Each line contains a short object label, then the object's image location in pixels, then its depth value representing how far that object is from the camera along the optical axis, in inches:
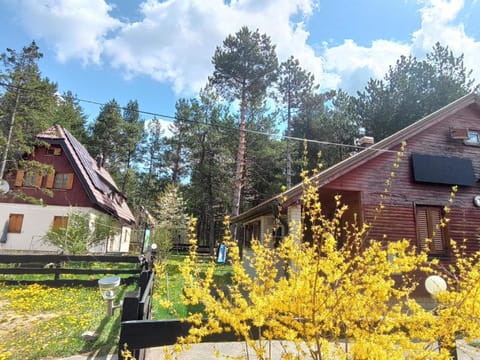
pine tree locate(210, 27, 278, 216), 695.1
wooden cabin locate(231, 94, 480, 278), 332.8
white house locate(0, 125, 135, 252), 591.8
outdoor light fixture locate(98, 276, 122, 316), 163.5
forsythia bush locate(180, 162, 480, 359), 67.5
